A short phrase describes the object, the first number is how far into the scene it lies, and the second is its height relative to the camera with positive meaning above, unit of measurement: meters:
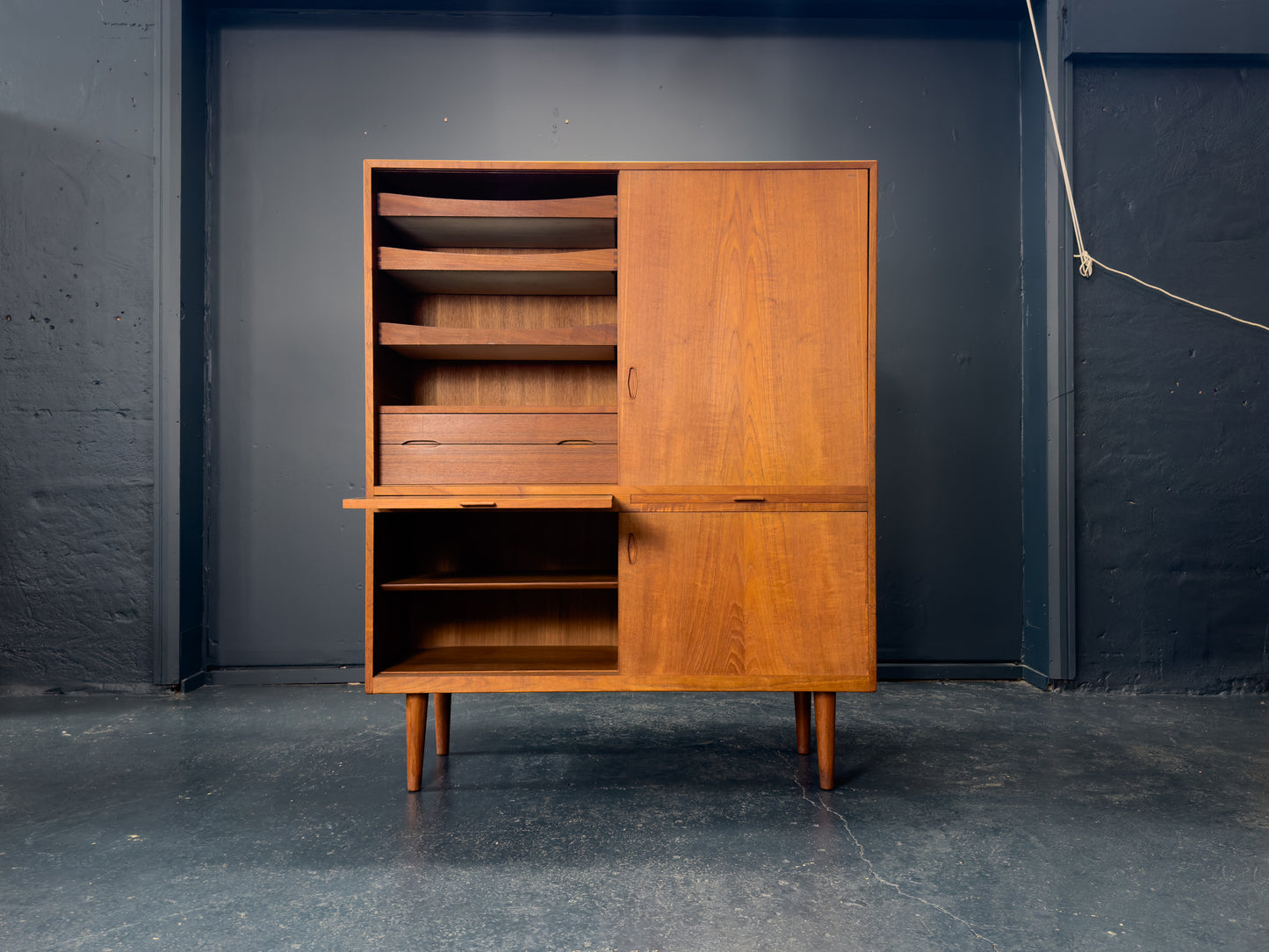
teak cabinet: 1.95 +0.14
